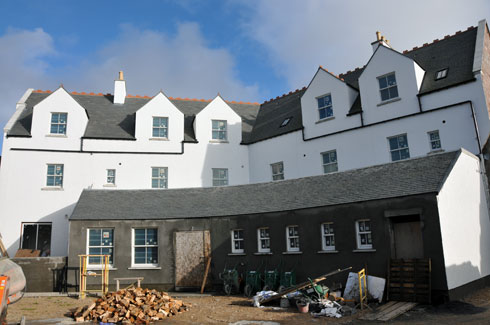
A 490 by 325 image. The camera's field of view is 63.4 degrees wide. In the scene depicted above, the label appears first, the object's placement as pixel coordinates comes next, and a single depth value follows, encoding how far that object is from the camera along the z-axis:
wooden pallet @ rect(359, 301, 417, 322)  12.50
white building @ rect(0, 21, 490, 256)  19.92
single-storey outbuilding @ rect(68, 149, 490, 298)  15.22
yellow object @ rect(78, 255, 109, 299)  18.73
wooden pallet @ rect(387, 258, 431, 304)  14.11
